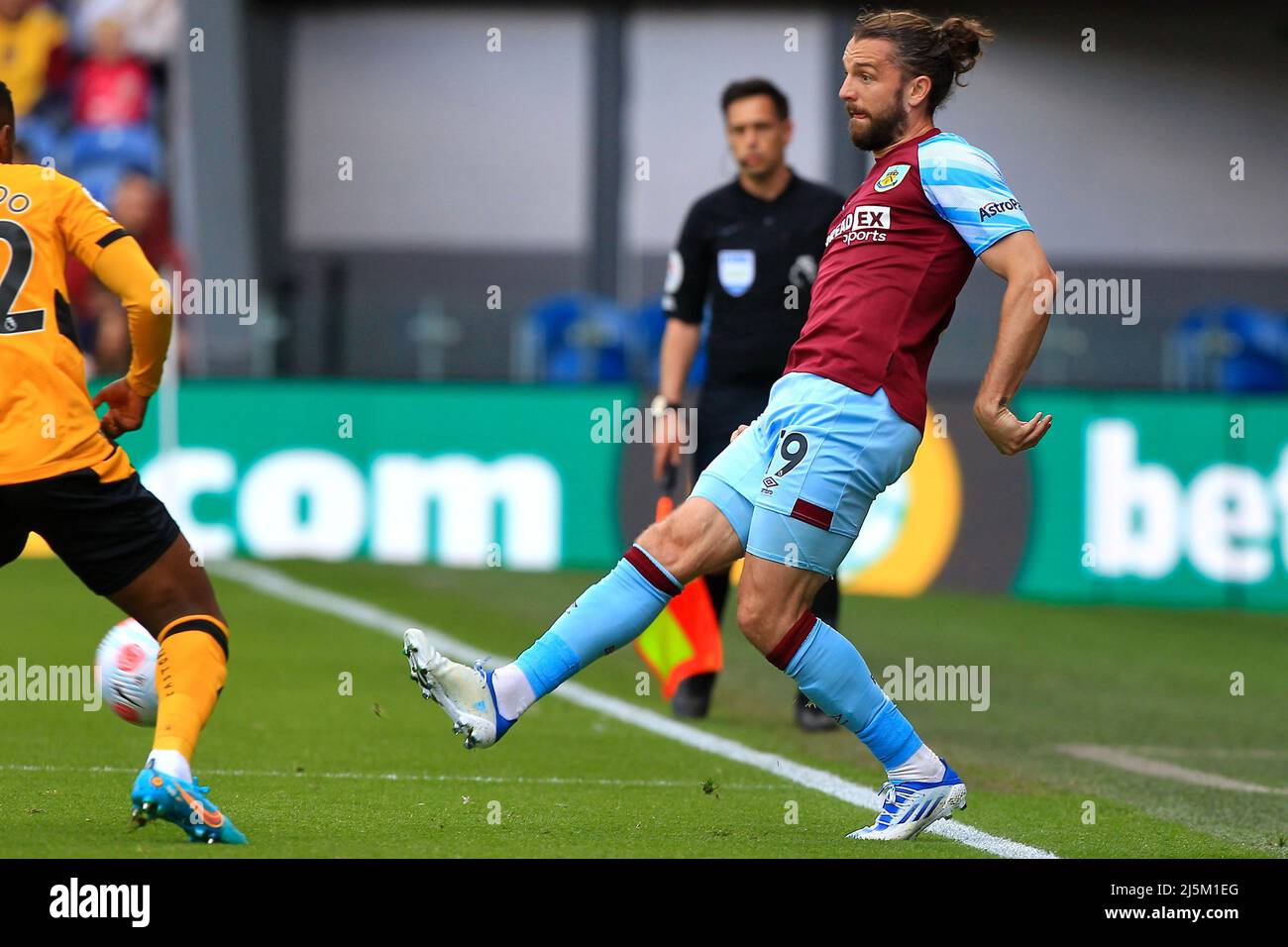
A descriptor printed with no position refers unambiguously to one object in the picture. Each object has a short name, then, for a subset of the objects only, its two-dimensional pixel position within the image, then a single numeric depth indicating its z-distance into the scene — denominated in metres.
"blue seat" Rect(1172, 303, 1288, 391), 16.27
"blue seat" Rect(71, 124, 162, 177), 21.86
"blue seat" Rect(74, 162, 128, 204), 21.70
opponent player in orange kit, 5.30
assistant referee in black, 8.33
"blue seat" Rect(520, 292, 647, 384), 18.00
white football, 5.65
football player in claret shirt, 5.48
